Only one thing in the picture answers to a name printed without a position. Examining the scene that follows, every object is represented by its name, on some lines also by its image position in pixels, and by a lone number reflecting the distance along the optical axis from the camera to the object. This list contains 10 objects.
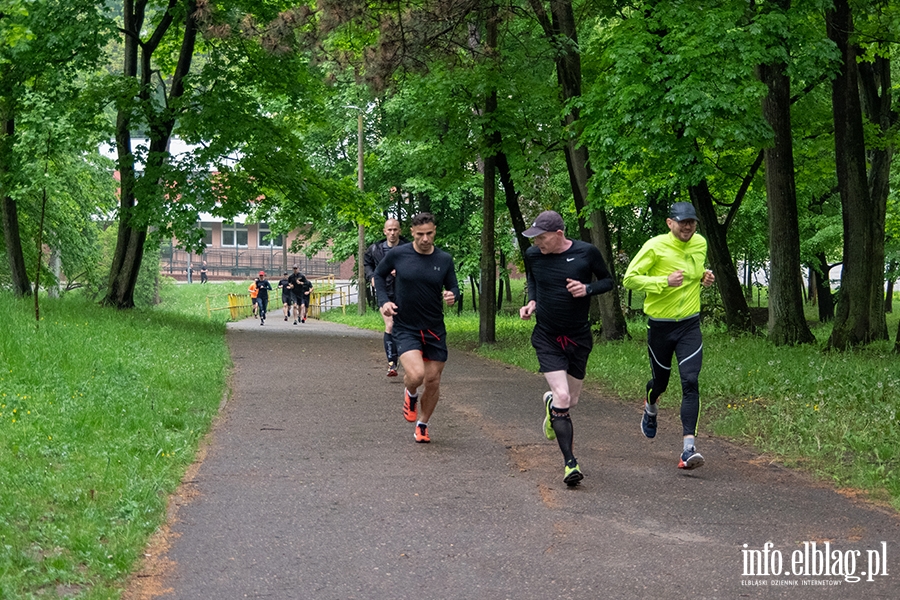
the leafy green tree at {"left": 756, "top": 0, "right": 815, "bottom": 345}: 18.55
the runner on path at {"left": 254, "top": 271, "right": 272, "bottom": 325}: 38.00
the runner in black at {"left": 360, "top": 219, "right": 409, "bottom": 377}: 12.58
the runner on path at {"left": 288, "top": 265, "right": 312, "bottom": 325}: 38.28
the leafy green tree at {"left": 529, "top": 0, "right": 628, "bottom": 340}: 20.11
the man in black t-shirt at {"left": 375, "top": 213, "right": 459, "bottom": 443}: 9.66
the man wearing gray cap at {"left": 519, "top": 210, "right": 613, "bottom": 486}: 8.28
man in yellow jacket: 8.54
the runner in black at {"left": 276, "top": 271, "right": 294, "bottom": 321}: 39.09
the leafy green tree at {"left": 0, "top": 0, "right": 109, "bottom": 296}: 23.02
